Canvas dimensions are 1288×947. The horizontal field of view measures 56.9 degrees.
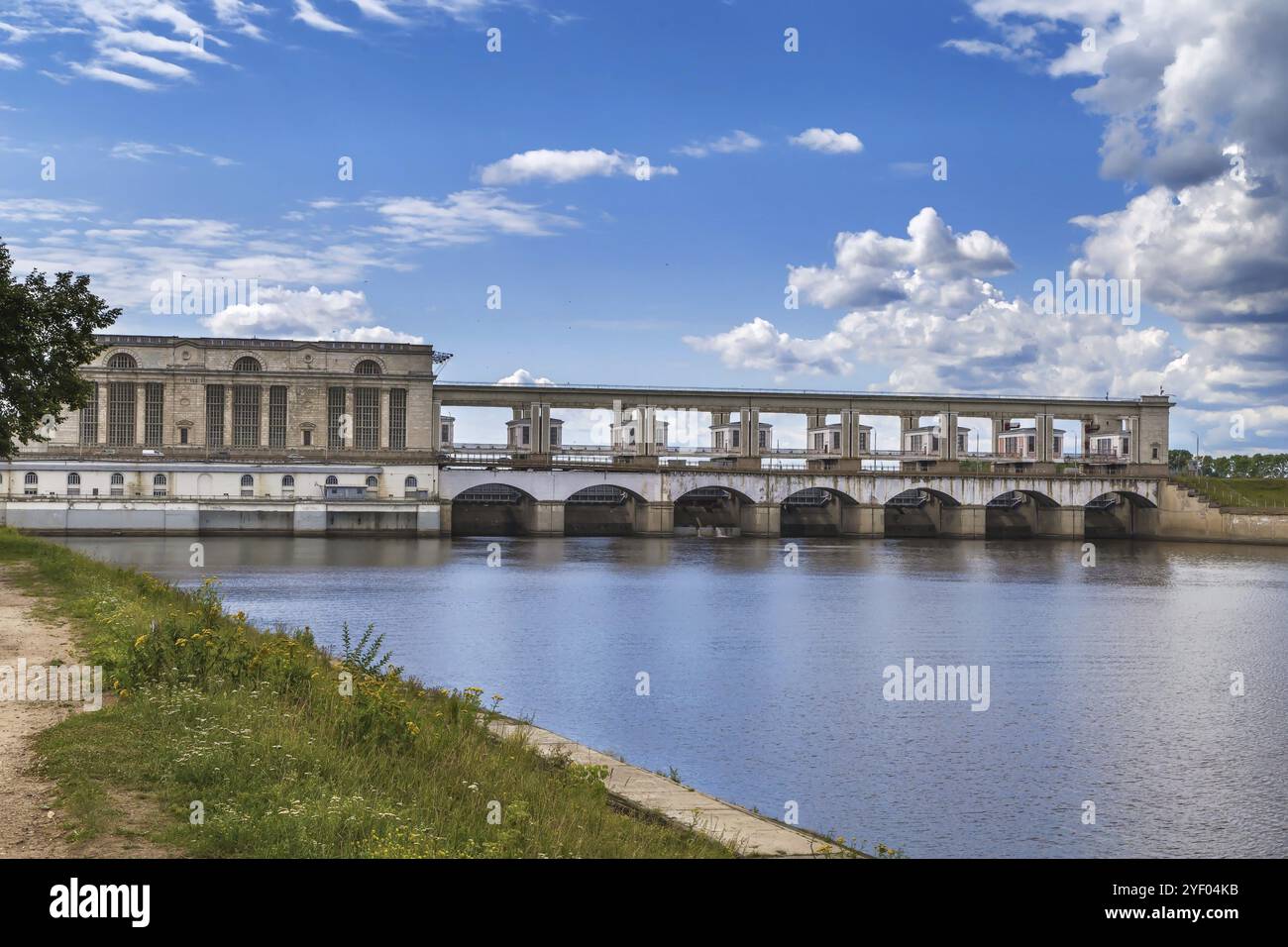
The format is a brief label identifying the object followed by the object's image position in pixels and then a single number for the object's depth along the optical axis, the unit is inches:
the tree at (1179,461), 7726.4
